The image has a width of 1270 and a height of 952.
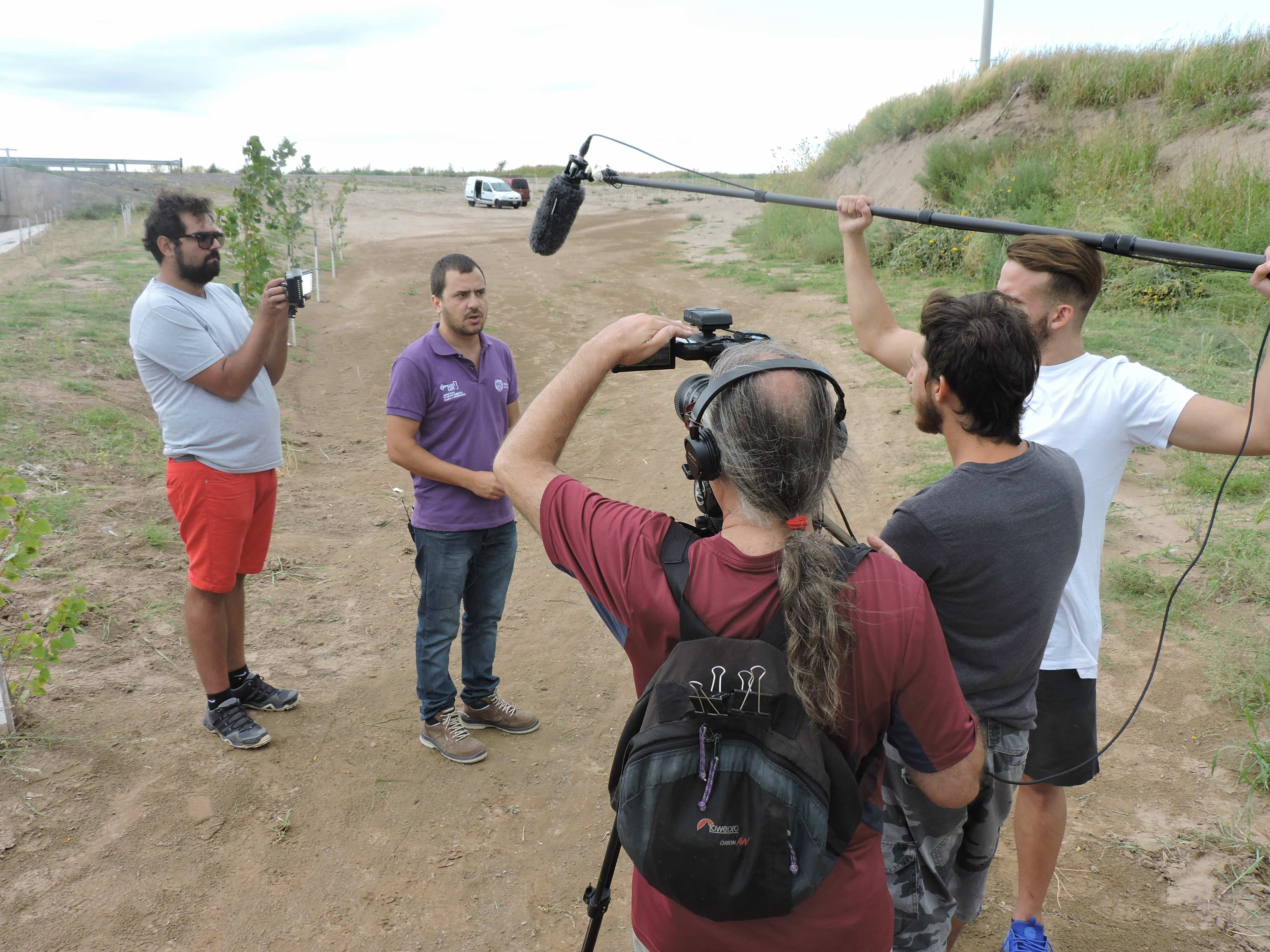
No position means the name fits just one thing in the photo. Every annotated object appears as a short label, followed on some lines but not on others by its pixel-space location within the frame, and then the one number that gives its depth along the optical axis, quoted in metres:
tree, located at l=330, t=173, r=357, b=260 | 16.93
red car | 37.00
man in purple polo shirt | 3.52
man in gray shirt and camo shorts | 1.87
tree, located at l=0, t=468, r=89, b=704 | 3.64
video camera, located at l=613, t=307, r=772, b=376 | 1.69
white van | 35.47
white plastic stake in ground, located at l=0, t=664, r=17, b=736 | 3.62
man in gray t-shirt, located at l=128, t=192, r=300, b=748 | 3.51
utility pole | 18.56
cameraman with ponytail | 1.39
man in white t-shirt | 2.35
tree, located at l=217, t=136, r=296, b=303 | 9.91
